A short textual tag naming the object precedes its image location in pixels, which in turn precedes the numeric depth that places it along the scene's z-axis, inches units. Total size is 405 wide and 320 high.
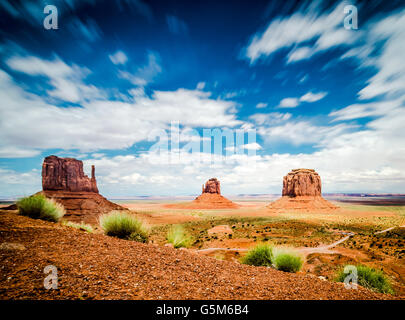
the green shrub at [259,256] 328.2
